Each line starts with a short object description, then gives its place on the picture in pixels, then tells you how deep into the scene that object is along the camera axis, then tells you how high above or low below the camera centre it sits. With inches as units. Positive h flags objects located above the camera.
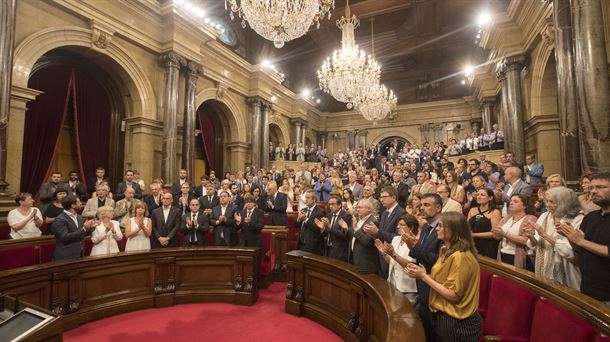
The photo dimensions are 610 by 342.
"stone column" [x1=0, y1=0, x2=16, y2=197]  191.5 +71.8
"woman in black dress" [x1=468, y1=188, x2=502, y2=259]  128.2 -12.5
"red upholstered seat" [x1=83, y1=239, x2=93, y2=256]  157.9 -26.1
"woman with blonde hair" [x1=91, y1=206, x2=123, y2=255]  148.2 -19.0
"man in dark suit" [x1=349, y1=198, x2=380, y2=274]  114.3 -21.6
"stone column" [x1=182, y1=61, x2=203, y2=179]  333.7 +73.4
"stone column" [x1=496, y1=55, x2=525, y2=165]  319.9 +83.6
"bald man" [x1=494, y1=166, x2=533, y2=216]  152.4 +2.8
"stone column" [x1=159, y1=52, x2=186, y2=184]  311.3 +73.1
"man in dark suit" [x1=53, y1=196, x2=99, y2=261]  136.2 -16.3
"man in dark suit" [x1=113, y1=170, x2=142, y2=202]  219.1 +3.6
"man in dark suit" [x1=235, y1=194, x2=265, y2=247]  176.4 -17.6
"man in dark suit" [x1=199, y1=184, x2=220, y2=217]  207.0 -5.1
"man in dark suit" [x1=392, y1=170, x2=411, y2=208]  251.5 -0.5
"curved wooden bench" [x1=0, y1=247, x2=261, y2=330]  120.6 -38.8
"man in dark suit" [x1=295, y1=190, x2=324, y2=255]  162.2 -18.8
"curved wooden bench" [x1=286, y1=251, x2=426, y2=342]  74.3 -36.4
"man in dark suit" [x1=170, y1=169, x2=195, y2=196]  246.4 +6.4
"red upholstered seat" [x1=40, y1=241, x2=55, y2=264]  146.7 -26.9
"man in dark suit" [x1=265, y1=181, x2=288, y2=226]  220.4 -11.5
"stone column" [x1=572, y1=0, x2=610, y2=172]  173.2 +55.9
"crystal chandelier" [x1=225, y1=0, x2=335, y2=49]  183.9 +100.9
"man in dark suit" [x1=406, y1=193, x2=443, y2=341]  88.4 -15.4
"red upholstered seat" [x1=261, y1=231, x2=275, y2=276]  185.1 -36.2
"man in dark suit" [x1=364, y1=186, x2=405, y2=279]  120.6 -9.2
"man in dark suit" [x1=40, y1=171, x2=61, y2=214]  189.2 +0.6
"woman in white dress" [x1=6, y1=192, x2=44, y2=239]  149.6 -12.5
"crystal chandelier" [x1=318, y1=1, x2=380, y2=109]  305.1 +115.2
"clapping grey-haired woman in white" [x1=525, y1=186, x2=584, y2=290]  92.6 -15.0
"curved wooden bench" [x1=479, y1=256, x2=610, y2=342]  59.6 -25.8
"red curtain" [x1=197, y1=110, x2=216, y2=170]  420.6 +72.1
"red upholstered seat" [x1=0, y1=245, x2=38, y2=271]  133.8 -27.1
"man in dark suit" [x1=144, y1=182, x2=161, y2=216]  200.8 -3.6
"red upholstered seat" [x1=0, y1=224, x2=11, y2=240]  171.9 -20.5
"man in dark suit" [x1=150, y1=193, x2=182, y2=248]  165.3 -15.9
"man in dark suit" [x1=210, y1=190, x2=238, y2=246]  180.1 -18.2
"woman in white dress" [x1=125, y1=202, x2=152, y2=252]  156.5 -18.6
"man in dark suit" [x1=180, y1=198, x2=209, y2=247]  173.8 -18.7
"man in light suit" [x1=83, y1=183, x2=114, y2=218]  178.5 -5.4
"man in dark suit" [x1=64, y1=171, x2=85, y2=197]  214.1 +4.3
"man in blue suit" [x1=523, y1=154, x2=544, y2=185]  224.1 +12.3
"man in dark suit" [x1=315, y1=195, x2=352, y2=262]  142.2 -15.6
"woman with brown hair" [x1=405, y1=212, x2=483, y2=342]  68.6 -19.6
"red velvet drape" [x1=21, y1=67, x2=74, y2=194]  249.3 +55.9
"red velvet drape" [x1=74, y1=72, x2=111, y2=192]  287.3 +62.7
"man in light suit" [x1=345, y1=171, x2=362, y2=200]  255.8 +4.4
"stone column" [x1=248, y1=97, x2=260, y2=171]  464.8 +81.5
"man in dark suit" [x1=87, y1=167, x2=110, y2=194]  228.2 +8.7
